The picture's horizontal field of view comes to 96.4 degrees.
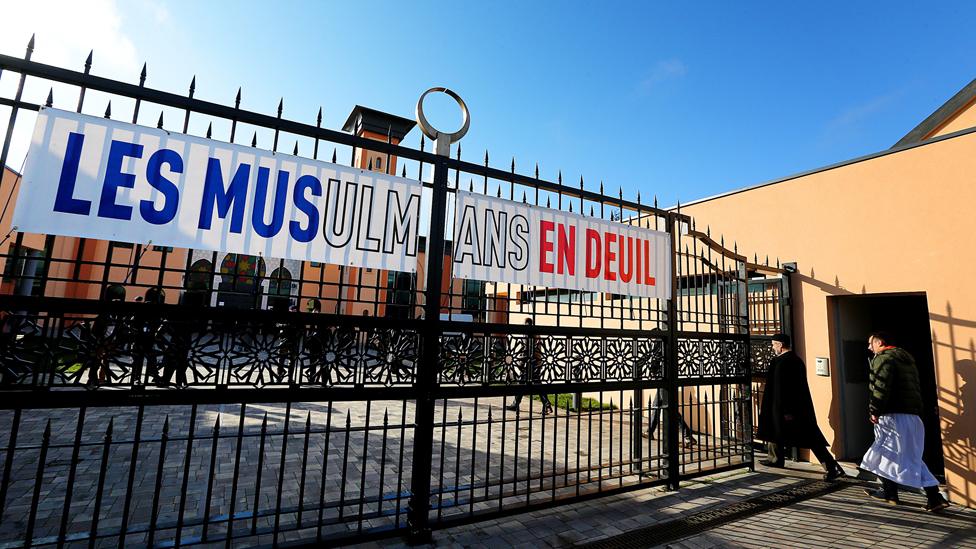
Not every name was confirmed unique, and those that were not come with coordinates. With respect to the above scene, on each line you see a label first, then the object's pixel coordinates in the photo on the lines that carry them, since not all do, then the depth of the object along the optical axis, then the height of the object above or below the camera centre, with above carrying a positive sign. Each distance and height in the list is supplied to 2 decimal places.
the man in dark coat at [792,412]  5.75 -0.79
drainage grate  3.92 -1.70
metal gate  2.80 -0.32
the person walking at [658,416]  5.35 -0.85
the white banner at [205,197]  2.79 +0.94
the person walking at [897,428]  4.86 -0.80
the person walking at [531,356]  4.28 -0.14
